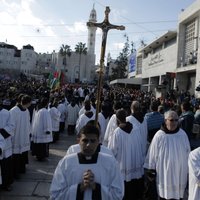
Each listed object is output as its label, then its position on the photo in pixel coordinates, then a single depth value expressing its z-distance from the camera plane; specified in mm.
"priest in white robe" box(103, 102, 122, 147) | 4971
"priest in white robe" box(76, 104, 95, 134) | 6361
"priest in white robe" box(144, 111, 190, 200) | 3513
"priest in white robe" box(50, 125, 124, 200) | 2196
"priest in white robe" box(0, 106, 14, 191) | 4142
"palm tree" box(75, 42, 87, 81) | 66675
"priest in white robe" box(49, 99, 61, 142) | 7904
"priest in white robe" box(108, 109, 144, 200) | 4029
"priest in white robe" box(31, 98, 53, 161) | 6175
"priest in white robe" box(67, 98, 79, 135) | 9652
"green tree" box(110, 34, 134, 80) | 45742
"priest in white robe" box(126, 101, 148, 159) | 4521
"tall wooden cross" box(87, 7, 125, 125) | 5066
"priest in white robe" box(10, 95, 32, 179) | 5143
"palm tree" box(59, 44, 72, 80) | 66820
